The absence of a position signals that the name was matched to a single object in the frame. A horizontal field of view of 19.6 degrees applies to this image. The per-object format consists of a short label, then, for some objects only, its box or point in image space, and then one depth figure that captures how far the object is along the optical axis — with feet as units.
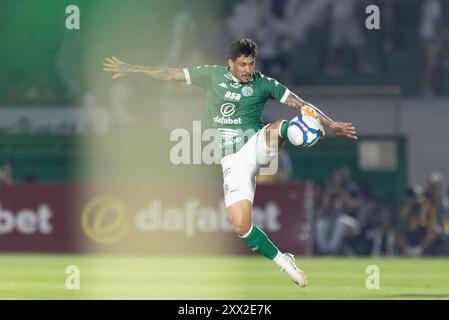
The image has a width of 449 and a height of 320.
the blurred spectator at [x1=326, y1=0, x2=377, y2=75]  97.60
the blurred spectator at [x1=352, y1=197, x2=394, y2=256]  79.15
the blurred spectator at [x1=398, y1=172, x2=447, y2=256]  79.36
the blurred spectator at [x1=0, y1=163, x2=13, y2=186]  81.38
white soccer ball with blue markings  39.93
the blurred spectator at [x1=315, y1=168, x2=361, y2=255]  77.36
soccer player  41.70
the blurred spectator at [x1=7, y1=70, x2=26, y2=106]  95.20
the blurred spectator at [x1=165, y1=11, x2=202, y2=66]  94.12
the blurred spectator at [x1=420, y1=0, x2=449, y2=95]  96.37
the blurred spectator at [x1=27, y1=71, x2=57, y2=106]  94.53
